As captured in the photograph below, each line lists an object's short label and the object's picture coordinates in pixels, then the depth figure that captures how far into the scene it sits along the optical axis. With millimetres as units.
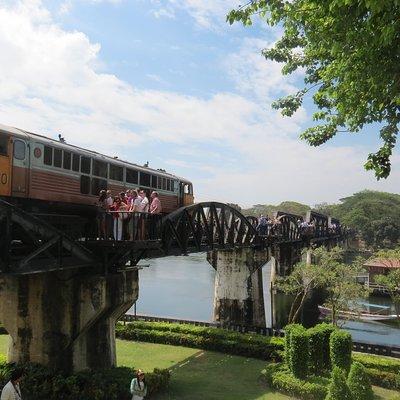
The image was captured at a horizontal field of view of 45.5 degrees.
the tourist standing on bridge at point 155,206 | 17875
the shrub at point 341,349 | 18297
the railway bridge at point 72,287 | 14234
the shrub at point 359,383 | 14203
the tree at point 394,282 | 32450
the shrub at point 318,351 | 19281
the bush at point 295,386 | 17062
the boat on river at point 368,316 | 46194
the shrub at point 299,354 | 18594
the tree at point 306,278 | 33422
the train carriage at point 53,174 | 15820
